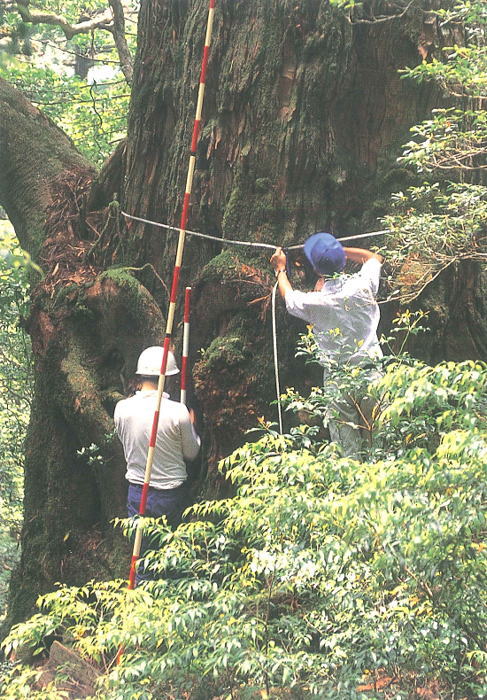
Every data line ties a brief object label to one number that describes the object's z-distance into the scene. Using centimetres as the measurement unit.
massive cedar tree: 1041
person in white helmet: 1037
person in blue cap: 895
